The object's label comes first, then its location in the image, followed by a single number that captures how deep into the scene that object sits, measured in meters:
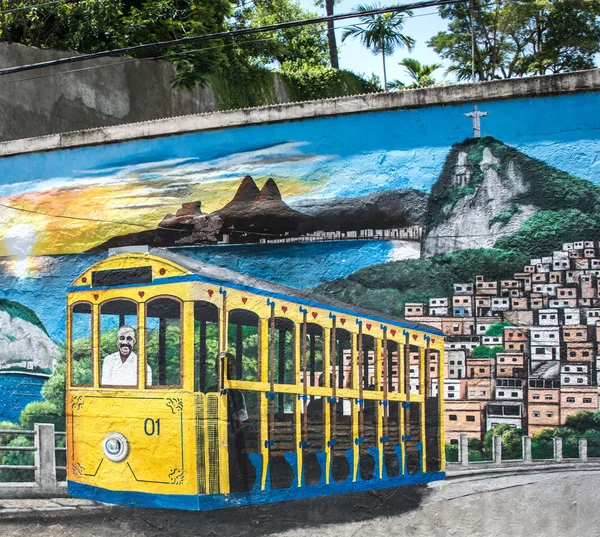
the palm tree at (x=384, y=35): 20.22
